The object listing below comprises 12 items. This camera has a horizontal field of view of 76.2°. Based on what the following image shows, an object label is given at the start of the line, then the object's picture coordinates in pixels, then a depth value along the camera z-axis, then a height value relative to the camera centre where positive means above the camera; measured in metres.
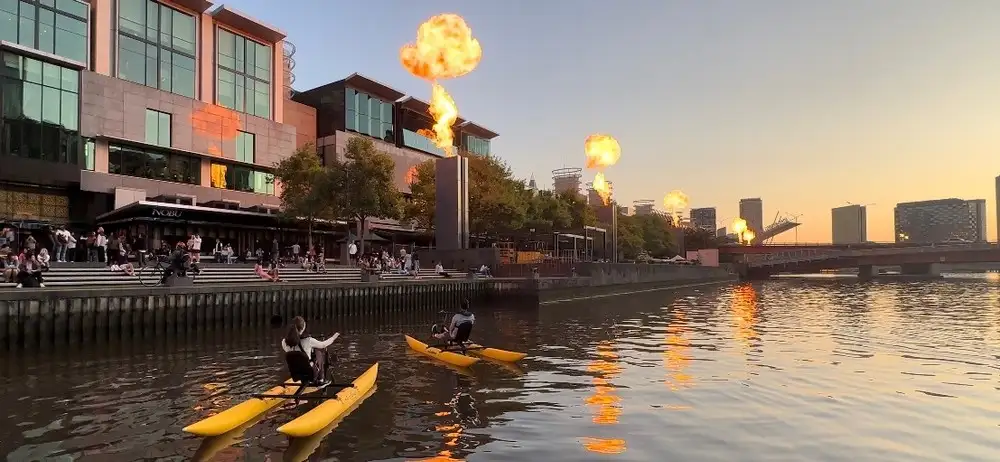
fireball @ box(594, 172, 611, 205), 99.69 +10.13
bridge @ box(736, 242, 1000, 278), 103.44 -1.64
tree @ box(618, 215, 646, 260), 99.25 +1.82
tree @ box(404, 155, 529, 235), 59.03 +4.85
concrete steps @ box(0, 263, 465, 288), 26.31 -1.11
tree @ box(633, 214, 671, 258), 118.25 +2.70
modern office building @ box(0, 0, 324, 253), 44.03 +11.06
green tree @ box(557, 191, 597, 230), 82.88 +5.12
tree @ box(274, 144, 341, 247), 47.12 +4.93
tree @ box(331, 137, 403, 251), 46.62 +5.13
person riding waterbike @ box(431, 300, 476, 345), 20.39 -2.53
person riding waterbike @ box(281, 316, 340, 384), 12.83 -2.09
